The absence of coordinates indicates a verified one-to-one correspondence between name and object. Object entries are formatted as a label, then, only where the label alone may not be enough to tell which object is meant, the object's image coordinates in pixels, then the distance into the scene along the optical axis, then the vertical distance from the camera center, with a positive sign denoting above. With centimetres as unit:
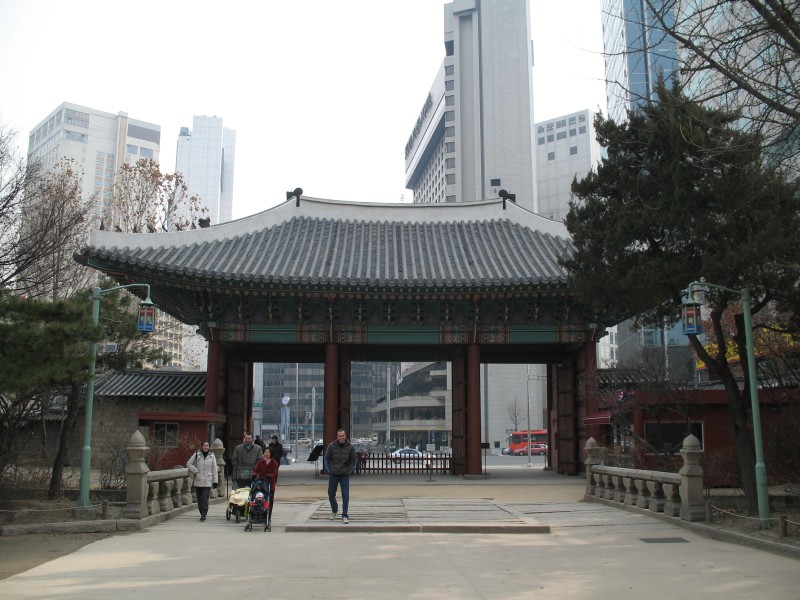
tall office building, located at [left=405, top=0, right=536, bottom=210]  7831 +3504
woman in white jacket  1420 -106
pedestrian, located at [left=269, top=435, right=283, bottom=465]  1936 -80
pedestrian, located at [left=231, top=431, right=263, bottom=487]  1515 -80
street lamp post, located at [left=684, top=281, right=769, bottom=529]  1172 +13
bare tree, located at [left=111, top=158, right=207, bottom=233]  3228 +974
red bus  6334 -201
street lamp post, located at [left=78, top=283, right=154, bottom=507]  1343 +61
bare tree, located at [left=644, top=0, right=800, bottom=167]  822 +433
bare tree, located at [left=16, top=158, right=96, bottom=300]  2061 +585
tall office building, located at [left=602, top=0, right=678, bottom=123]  5991 +3297
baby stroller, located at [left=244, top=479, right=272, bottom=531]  1266 -147
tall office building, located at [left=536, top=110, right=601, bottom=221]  10888 +4054
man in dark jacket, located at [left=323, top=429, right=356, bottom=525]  1305 -78
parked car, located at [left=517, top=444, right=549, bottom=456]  6274 -274
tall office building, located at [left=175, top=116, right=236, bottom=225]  15962 +5637
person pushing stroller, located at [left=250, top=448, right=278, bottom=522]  1284 -93
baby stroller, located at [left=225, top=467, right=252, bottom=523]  1360 -155
